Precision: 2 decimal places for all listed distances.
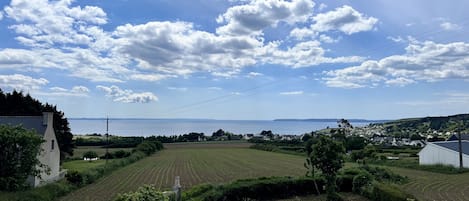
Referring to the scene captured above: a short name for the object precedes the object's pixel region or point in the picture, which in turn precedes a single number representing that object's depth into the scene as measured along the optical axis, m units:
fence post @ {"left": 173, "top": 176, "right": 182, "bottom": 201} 13.27
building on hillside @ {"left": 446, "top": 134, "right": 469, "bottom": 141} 67.47
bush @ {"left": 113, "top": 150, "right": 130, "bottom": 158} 64.42
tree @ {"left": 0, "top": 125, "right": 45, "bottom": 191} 23.02
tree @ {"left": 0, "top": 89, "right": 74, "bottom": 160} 43.12
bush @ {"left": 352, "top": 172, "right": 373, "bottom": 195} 25.77
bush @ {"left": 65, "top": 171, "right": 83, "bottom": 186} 30.78
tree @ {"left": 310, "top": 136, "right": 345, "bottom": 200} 21.38
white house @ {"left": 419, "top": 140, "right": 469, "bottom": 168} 45.38
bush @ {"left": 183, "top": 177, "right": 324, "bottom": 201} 20.80
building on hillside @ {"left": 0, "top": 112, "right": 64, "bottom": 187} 31.10
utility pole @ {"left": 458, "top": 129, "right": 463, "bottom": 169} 42.59
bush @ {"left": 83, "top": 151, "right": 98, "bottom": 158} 62.33
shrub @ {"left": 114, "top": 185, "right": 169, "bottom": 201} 8.43
